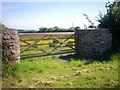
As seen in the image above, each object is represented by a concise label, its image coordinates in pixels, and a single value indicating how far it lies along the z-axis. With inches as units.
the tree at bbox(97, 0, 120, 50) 244.7
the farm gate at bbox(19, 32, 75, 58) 218.1
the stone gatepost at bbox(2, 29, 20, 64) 157.8
